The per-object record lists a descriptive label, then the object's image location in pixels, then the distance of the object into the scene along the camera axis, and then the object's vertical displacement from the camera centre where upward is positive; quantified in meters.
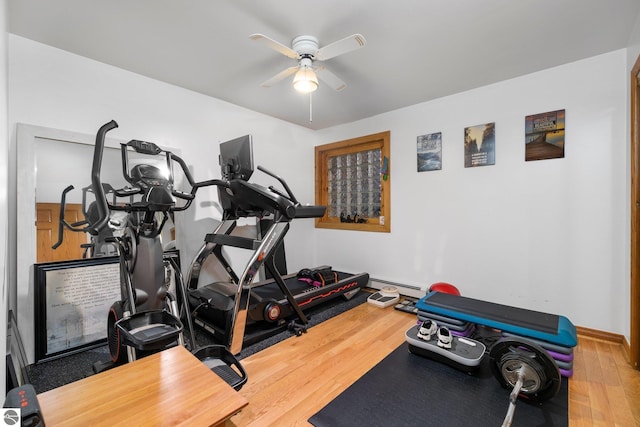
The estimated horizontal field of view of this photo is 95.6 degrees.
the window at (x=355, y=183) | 3.86 +0.42
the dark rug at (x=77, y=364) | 1.89 -1.08
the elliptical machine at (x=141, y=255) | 1.52 -0.26
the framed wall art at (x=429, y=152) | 3.34 +0.70
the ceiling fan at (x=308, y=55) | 1.89 +1.09
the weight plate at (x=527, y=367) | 1.55 -0.87
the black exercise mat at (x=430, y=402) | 1.50 -1.07
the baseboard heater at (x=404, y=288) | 3.37 -0.93
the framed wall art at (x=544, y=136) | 2.61 +0.69
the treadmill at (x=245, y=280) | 2.21 -0.58
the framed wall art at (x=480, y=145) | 2.97 +0.69
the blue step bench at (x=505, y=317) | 1.89 -0.79
